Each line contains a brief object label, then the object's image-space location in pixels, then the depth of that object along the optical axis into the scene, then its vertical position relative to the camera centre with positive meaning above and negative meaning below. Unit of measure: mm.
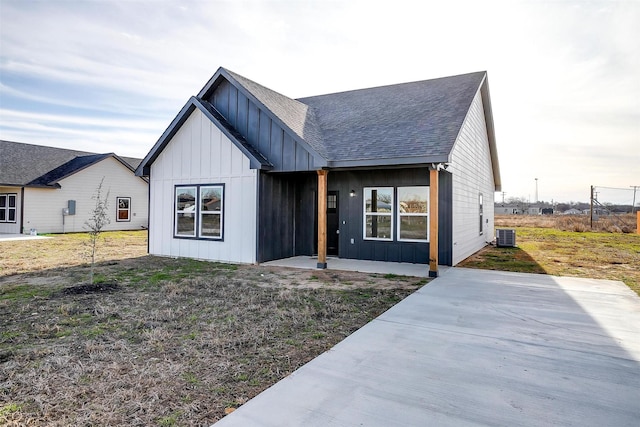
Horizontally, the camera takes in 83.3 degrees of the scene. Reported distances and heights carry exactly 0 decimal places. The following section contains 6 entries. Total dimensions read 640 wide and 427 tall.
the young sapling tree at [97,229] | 7375 -238
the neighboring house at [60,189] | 18891 +1597
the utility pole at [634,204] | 44181 +1965
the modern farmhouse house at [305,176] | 9594 +1230
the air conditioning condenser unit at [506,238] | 14633 -778
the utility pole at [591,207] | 24164 +808
